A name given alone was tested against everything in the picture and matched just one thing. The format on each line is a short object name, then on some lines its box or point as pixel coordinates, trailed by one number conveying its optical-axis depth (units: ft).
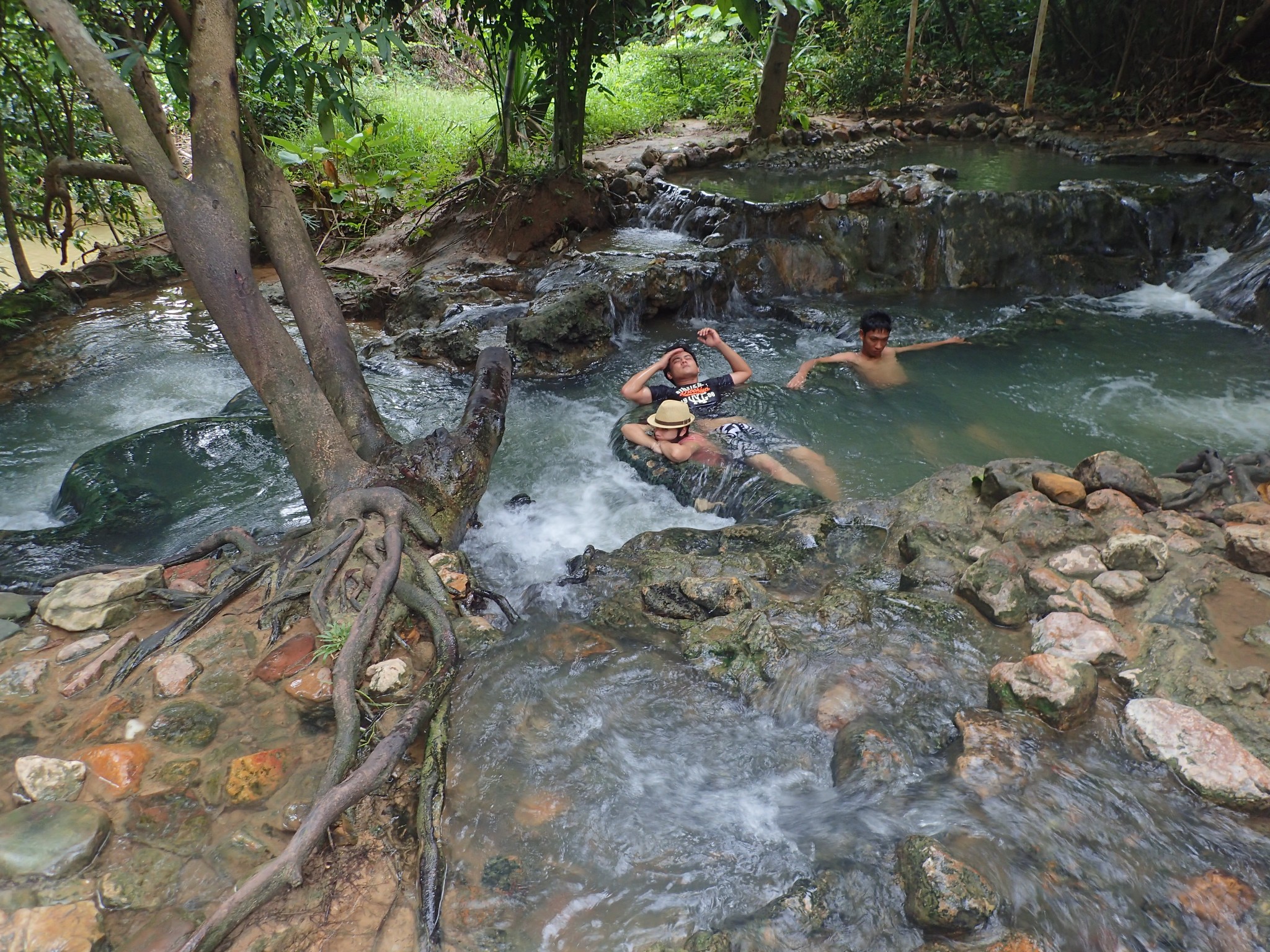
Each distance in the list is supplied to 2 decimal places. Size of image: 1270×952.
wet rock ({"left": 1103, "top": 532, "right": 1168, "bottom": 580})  10.06
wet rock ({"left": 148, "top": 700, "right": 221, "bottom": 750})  8.03
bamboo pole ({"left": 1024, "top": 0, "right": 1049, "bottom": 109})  39.65
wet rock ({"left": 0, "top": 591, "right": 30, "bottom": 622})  10.00
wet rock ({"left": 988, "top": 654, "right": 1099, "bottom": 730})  8.03
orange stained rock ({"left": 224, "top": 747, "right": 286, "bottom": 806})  7.50
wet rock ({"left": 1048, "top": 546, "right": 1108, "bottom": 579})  10.34
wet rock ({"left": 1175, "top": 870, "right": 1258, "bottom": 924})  6.20
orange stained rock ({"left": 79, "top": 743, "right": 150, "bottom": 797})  7.44
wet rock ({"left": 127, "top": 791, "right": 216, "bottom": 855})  7.02
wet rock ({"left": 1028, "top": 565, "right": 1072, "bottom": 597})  9.93
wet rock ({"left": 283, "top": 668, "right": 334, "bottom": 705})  8.79
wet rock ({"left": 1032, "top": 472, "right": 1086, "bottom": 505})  11.78
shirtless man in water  20.45
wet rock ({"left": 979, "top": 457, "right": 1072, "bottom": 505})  12.34
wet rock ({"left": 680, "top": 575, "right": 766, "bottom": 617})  10.69
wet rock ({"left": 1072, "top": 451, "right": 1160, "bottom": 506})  11.91
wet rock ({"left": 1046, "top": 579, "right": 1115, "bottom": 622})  9.57
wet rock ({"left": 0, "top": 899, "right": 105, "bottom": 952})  5.95
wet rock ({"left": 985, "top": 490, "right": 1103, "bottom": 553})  10.92
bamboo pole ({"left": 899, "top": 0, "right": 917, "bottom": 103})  44.80
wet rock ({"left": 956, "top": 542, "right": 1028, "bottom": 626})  9.84
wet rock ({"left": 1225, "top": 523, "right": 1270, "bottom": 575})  9.86
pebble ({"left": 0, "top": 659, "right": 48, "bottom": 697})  8.63
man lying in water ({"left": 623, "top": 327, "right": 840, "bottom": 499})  16.89
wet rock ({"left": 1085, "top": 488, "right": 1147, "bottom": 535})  11.01
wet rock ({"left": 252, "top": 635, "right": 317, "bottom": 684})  9.08
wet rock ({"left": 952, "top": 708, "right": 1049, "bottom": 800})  7.50
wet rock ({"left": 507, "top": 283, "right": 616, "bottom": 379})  22.62
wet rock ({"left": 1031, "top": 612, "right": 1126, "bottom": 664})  8.86
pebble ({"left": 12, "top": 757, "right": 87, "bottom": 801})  7.23
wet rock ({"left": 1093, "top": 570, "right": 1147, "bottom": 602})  9.77
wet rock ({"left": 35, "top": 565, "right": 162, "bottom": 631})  9.87
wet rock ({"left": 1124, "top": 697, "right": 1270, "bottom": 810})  7.07
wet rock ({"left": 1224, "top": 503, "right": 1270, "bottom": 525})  10.74
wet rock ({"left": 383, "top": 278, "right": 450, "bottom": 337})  25.13
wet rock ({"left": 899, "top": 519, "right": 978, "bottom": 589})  10.94
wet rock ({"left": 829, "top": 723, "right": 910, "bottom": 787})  7.77
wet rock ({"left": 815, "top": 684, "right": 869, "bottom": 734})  8.62
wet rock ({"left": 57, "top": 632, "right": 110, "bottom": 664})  9.22
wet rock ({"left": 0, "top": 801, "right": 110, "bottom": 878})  6.52
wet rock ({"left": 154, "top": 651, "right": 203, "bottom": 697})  8.68
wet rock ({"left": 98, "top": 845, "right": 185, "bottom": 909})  6.48
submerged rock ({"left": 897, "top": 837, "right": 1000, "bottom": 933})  6.14
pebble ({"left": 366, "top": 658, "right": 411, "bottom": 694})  9.00
